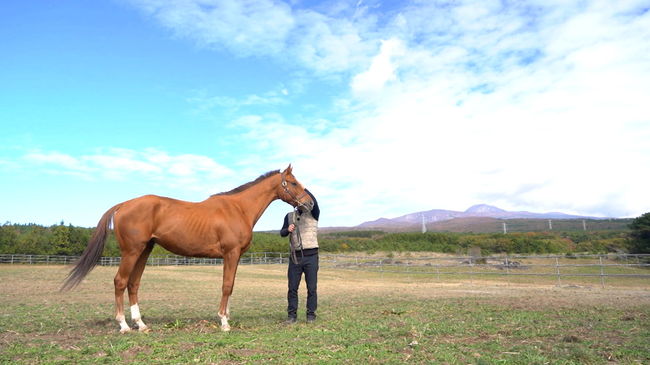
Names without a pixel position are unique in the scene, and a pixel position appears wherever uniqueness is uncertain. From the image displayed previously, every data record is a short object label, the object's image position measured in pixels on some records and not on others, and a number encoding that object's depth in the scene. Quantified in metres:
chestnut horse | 6.01
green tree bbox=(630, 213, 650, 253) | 35.12
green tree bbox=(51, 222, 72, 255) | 48.34
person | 6.73
